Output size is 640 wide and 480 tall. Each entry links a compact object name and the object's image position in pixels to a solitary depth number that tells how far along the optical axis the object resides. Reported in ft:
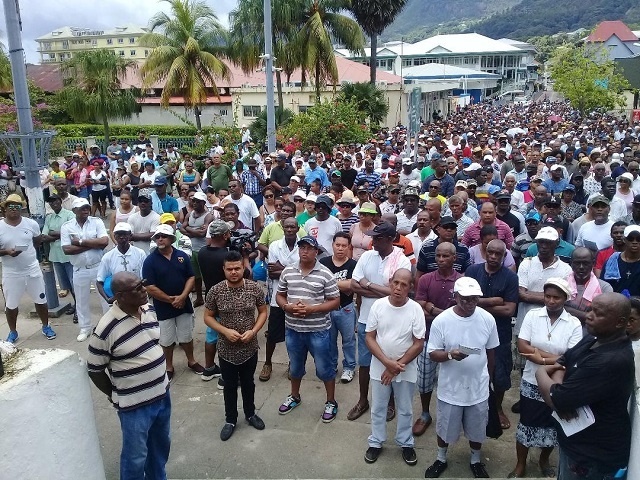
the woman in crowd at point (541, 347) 13.67
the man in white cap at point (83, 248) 22.77
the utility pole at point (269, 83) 43.75
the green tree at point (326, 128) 54.80
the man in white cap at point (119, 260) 20.48
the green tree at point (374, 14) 97.91
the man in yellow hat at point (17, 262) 22.63
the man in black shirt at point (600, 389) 9.93
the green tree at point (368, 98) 83.46
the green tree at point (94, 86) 94.79
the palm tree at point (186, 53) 87.45
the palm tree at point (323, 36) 82.48
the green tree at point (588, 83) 97.04
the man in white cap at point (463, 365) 14.03
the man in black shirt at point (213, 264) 19.76
